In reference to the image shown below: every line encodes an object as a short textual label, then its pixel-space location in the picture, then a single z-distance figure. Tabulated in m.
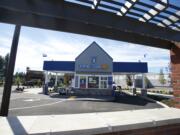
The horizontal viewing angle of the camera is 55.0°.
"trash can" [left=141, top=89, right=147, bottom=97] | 24.00
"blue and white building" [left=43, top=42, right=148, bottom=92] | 26.09
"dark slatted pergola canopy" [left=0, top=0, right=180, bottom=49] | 2.42
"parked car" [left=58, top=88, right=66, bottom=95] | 24.46
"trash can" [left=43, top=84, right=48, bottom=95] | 25.30
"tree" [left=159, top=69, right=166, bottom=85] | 48.72
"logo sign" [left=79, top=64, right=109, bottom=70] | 26.28
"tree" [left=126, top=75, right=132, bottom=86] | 49.25
